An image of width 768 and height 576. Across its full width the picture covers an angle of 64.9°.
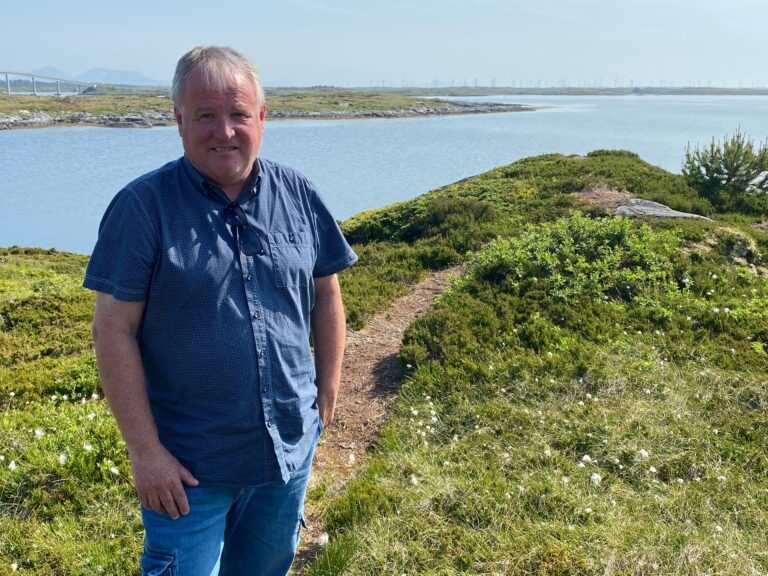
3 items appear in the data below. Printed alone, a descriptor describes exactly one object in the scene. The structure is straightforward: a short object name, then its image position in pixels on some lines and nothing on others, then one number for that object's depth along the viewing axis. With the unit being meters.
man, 2.23
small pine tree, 14.67
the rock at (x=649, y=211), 12.13
